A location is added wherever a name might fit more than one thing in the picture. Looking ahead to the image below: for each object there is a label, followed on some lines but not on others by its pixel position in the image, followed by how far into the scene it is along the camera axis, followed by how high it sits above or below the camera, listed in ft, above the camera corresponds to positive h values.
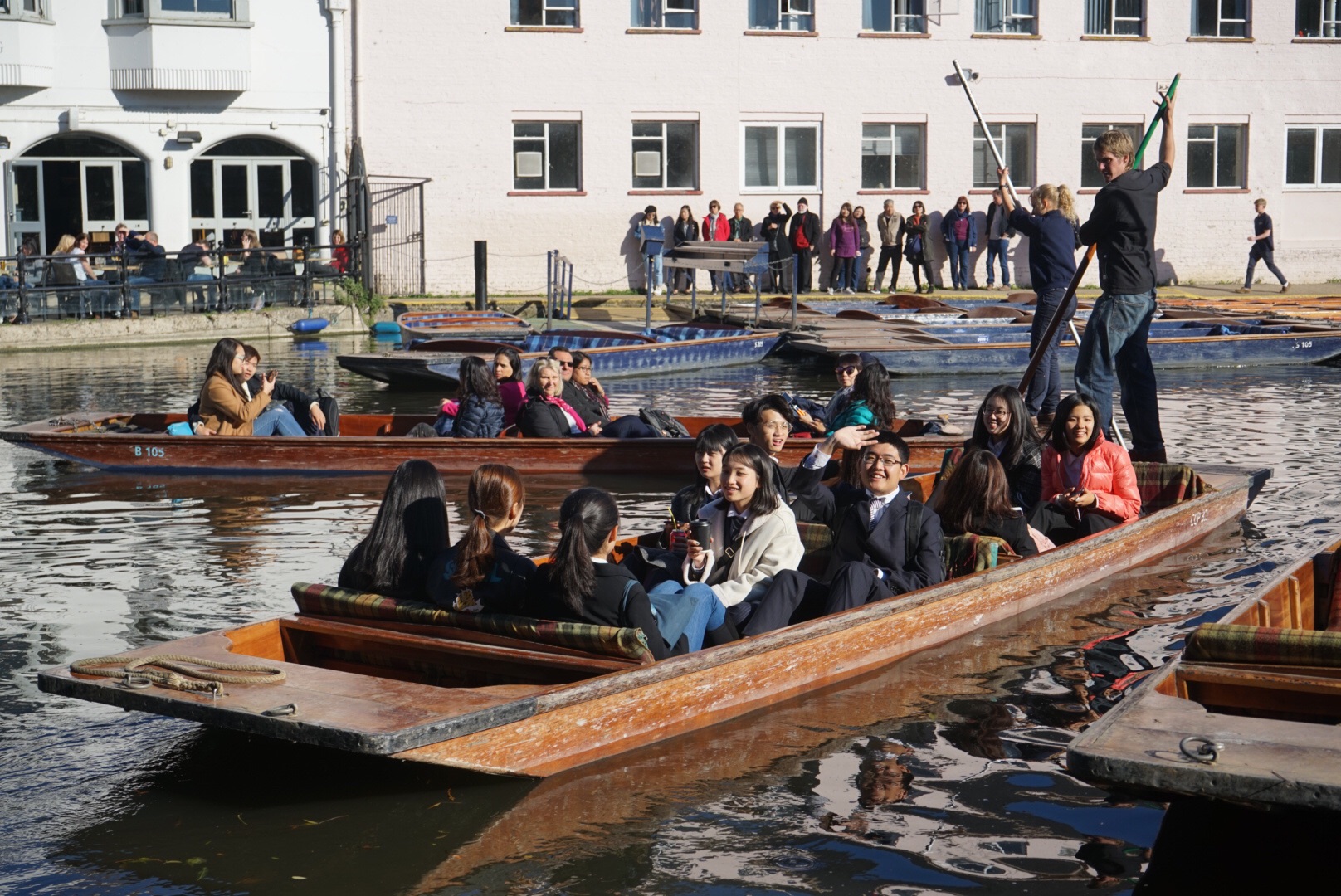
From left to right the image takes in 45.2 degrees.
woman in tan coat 36.99 -1.99
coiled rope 16.66 -3.73
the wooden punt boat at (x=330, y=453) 36.78 -3.16
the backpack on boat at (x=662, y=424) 38.40 -2.69
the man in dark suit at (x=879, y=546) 20.90 -3.20
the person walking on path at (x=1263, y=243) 87.56 +3.35
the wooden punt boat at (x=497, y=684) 15.94 -4.00
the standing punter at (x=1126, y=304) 30.53 +0.04
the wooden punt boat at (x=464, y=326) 63.33 -0.47
